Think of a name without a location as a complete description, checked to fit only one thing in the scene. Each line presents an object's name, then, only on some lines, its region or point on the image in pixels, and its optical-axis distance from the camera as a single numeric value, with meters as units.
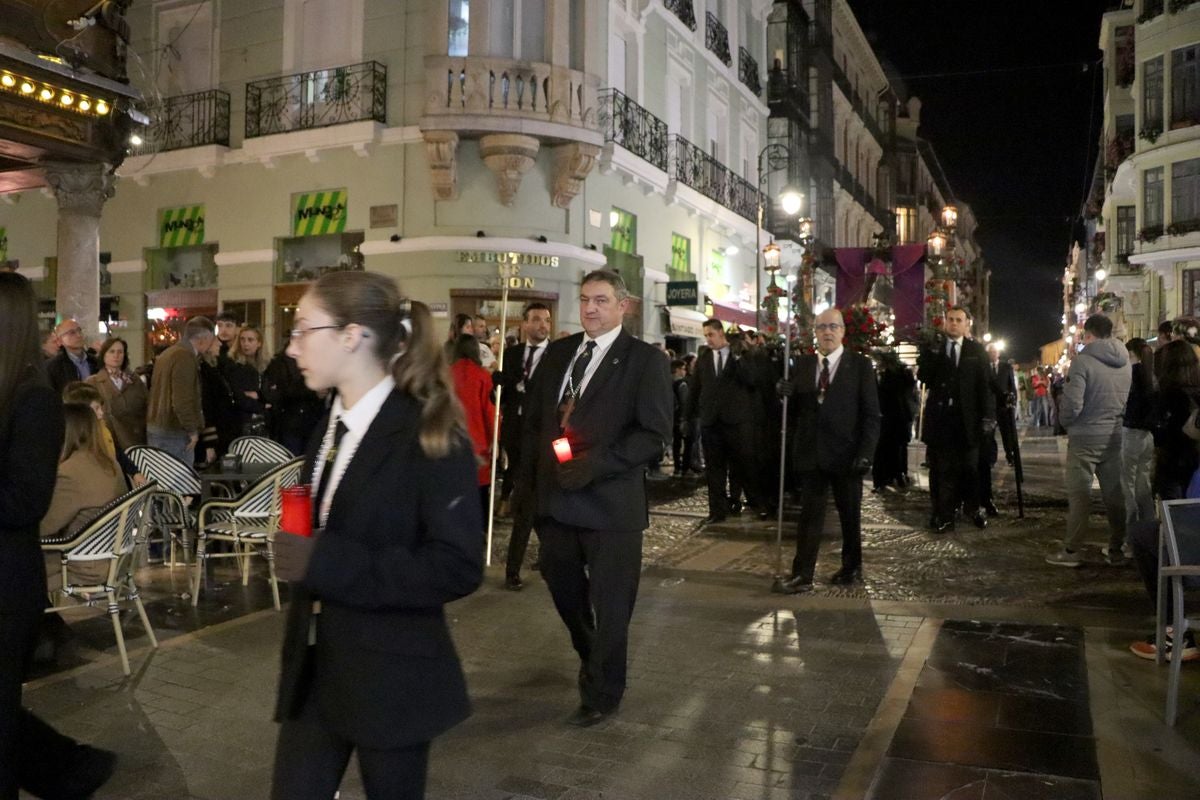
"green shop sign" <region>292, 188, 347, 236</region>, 19.64
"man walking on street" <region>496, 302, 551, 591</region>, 7.37
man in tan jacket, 8.67
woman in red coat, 8.26
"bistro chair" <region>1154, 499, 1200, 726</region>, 4.65
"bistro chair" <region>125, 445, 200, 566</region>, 7.61
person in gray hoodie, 8.43
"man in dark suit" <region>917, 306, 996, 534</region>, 10.14
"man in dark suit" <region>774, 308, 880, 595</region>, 7.34
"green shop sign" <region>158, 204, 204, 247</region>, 21.36
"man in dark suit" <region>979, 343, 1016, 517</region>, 10.99
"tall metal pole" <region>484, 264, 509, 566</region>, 8.19
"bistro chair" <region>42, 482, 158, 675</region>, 5.38
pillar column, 11.29
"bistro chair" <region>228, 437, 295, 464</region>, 8.41
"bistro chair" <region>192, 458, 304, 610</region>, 6.93
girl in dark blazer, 2.30
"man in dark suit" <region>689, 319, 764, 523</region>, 11.45
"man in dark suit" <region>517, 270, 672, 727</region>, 4.61
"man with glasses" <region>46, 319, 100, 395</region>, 9.00
